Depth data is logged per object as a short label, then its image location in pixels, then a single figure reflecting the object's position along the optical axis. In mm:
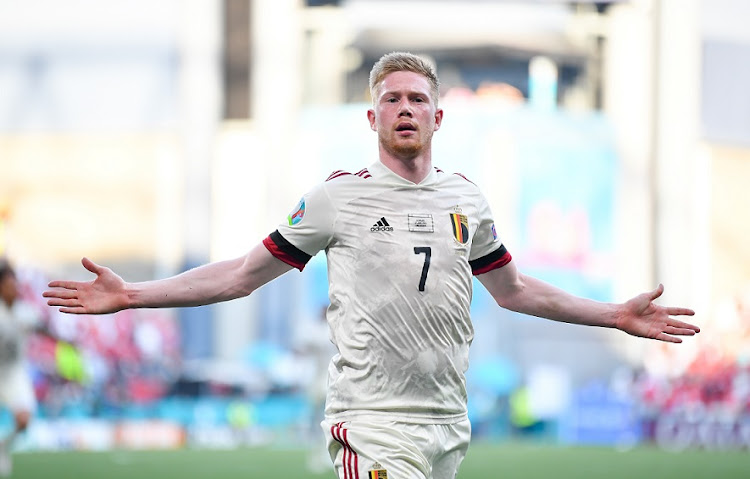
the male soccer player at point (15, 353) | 24109
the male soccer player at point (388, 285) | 8211
